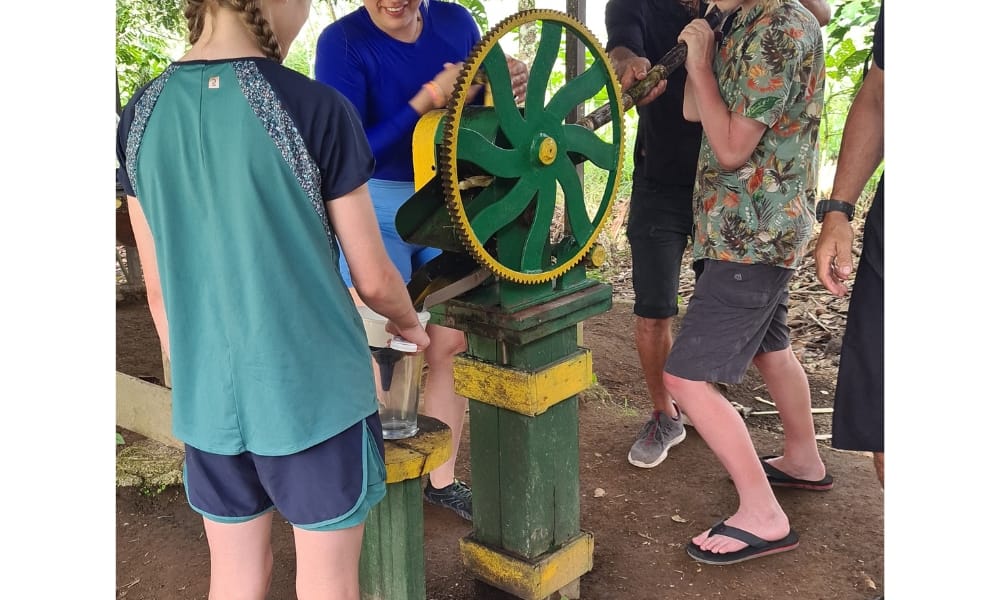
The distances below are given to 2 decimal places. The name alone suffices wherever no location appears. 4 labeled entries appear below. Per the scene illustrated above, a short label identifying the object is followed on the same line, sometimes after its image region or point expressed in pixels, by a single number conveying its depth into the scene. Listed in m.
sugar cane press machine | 2.03
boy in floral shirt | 2.47
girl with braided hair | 1.54
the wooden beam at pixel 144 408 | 3.48
